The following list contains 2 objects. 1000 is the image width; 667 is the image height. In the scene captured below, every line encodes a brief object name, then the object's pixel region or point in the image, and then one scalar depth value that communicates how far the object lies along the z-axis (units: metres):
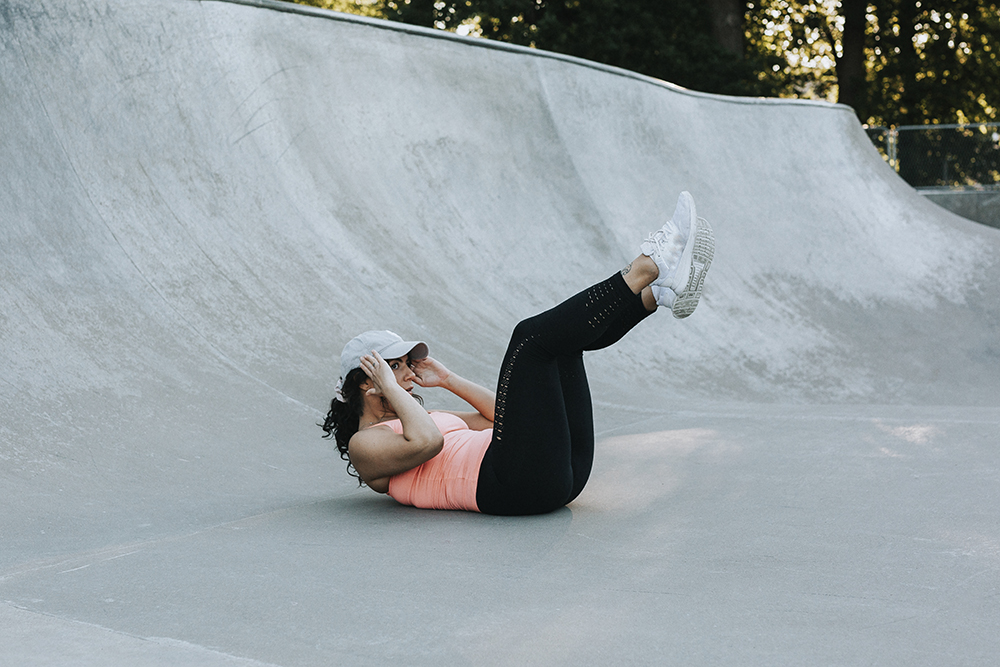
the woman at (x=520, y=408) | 3.07
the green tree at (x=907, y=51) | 22.67
